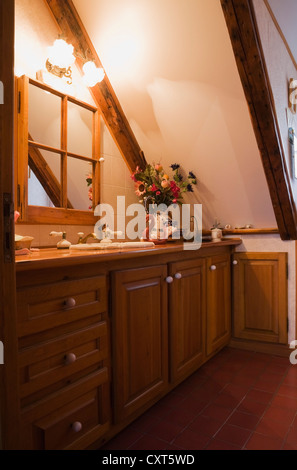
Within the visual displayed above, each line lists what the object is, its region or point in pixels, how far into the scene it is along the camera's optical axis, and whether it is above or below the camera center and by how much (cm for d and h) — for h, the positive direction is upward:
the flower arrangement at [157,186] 242 +36
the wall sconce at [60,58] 194 +107
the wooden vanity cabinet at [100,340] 108 -46
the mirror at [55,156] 180 +49
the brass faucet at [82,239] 185 -3
